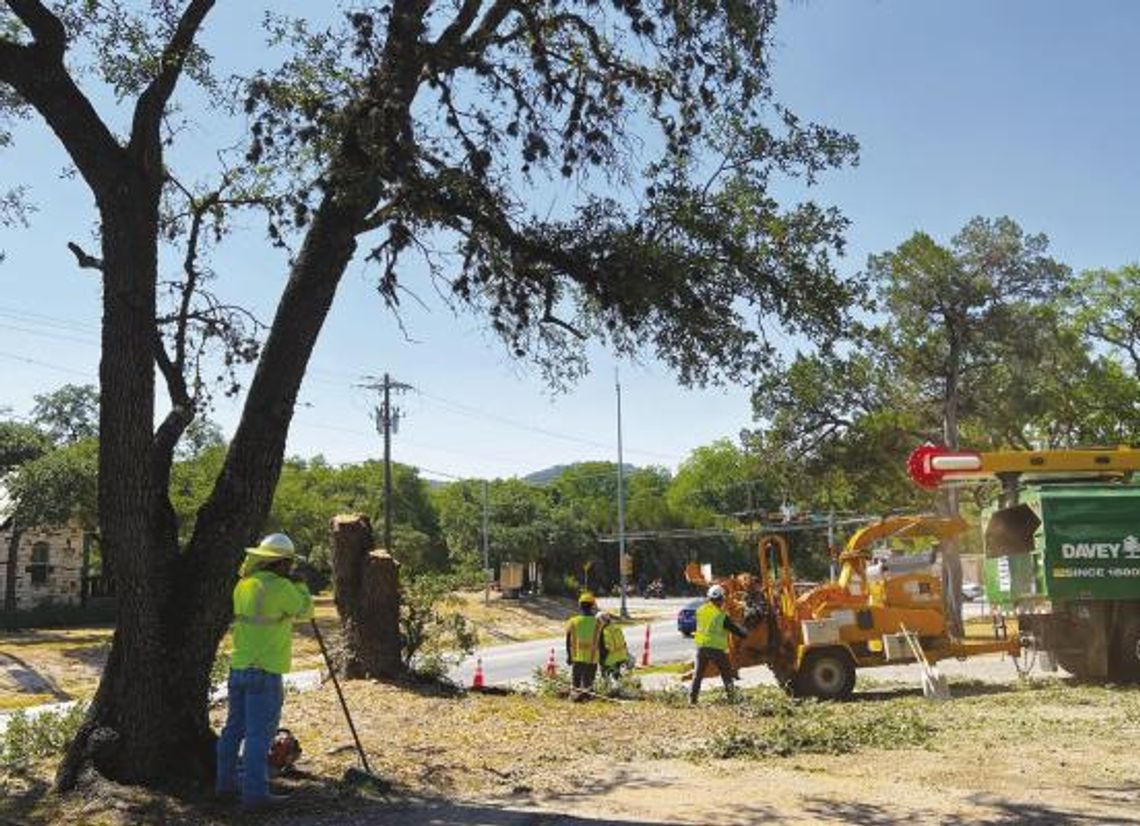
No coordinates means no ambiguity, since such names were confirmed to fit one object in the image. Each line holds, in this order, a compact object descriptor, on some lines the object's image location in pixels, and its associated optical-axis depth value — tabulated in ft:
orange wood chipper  52.90
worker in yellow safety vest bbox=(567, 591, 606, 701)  47.70
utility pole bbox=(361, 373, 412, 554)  146.10
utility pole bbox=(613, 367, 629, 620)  177.06
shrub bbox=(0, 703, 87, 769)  30.07
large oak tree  25.80
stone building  135.85
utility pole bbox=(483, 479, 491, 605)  180.79
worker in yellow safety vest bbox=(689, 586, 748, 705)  46.88
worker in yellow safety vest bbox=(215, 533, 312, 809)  24.43
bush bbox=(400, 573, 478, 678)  45.70
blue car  94.48
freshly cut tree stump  42.96
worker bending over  48.91
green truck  53.47
